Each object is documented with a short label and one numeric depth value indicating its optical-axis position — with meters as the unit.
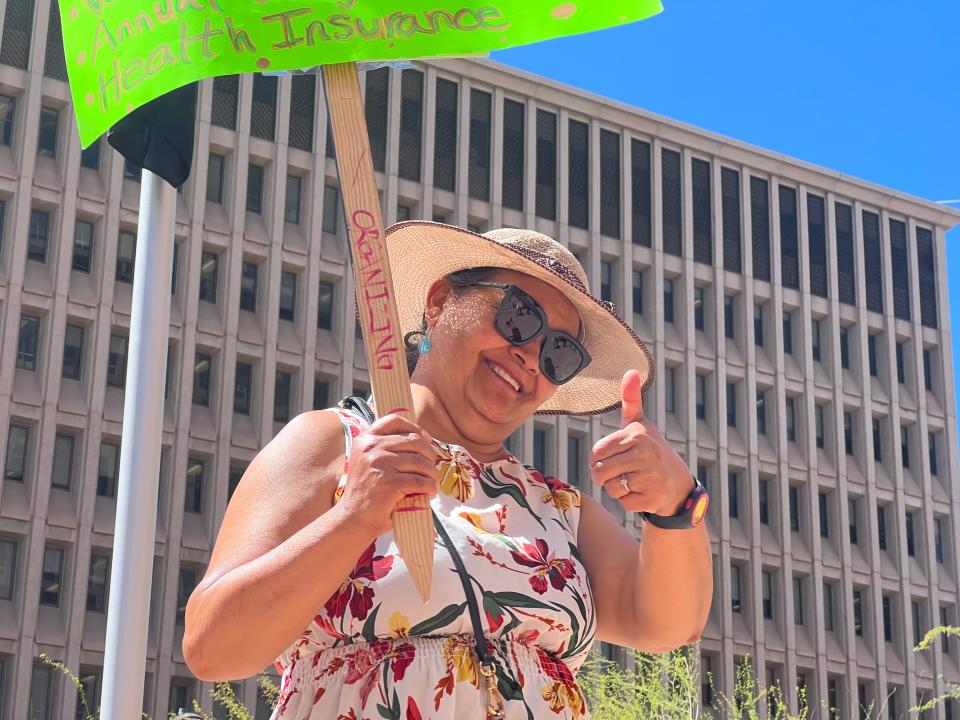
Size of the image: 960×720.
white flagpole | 4.89
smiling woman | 2.96
